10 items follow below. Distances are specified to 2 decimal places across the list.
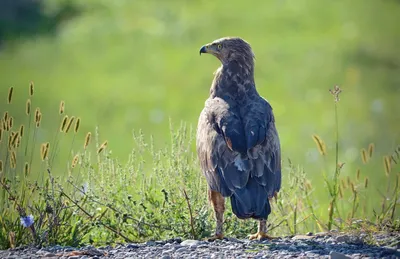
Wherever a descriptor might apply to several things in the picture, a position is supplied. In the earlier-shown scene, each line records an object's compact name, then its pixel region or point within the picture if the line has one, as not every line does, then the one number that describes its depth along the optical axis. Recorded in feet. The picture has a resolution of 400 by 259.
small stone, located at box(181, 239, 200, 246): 53.47
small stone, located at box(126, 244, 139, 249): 53.36
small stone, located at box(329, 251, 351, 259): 47.39
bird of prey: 54.29
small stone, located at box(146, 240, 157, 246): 53.88
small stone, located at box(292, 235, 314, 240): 55.06
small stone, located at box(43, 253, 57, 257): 51.78
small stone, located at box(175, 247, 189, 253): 51.42
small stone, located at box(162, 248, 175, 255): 51.29
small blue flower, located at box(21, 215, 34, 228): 53.78
